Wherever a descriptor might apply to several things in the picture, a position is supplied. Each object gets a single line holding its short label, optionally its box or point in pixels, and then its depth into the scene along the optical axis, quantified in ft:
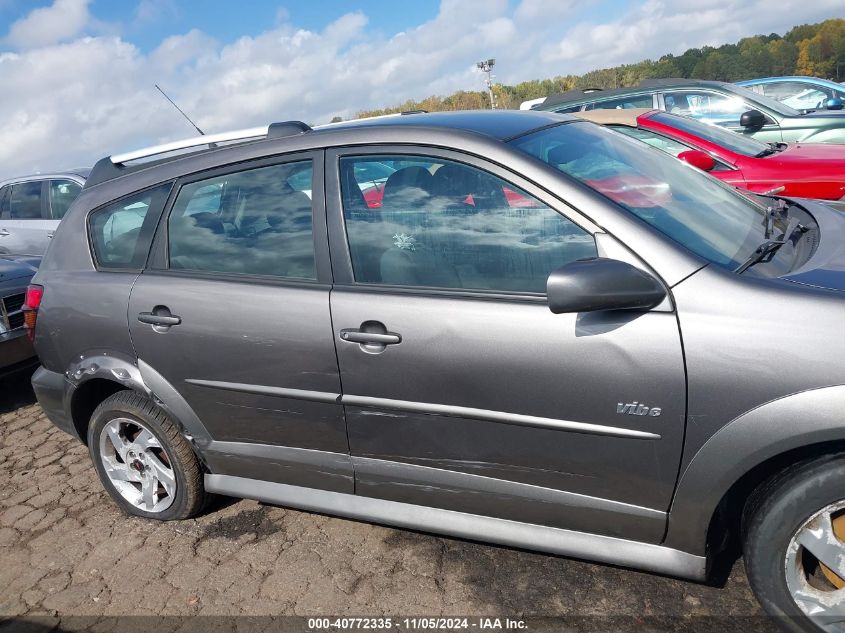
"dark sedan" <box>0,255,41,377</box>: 17.51
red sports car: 17.51
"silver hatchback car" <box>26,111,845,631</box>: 6.78
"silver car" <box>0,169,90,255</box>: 27.68
